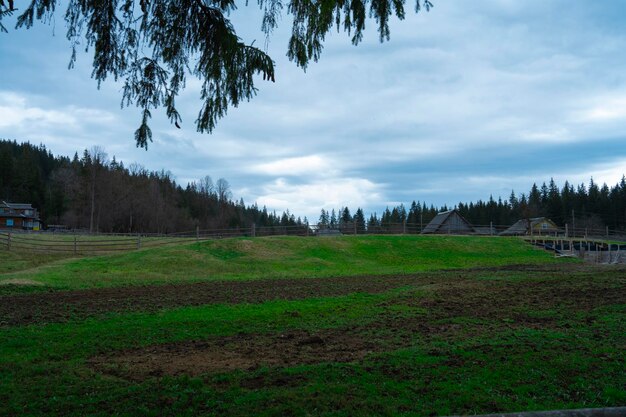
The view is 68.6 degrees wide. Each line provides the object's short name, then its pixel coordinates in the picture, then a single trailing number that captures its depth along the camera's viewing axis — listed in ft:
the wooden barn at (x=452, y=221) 224.74
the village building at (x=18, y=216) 305.12
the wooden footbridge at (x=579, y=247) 107.76
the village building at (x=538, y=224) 274.77
